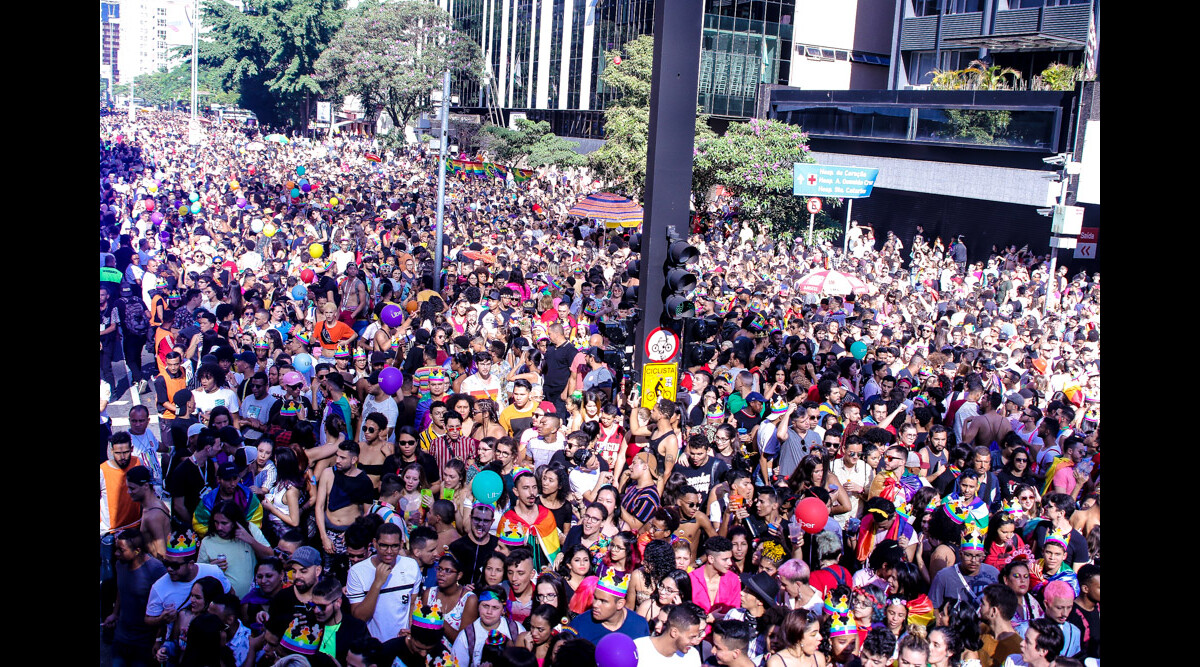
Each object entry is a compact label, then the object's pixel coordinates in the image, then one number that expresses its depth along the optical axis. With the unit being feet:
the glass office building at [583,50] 142.61
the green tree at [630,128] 90.48
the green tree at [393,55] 190.80
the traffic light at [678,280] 30.27
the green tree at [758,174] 85.15
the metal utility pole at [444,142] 60.13
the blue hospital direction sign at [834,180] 70.64
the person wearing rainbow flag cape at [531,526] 20.42
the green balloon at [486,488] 21.38
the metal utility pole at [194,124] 158.30
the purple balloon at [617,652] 15.60
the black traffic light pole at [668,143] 29.96
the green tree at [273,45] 219.41
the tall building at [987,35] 104.63
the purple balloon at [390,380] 28.17
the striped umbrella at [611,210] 69.21
